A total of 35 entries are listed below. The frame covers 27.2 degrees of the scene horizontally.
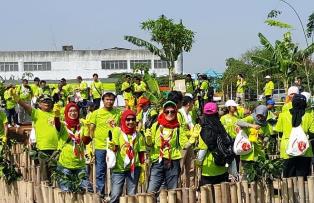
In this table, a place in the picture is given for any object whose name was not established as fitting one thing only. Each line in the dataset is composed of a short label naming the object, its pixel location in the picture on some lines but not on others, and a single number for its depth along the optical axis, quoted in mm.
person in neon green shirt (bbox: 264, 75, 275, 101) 23794
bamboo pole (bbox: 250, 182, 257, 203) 7525
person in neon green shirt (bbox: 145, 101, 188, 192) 8695
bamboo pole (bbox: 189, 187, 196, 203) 7051
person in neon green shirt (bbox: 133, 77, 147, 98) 19252
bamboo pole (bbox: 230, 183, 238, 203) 7305
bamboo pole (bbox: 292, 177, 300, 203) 7793
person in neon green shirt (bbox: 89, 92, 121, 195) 9922
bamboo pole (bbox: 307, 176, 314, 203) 7832
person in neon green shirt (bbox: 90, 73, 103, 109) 23141
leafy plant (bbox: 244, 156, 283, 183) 7719
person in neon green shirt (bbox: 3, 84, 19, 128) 21989
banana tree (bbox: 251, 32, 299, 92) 24609
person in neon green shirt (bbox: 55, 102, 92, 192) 8883
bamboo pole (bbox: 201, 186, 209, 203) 7078
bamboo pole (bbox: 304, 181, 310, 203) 7832
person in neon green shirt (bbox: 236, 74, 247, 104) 25938
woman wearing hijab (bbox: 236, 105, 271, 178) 9125
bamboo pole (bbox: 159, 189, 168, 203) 6918
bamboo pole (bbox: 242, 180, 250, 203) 7418
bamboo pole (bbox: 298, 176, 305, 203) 7797
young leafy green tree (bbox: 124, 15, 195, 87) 30250
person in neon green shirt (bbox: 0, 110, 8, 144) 10883
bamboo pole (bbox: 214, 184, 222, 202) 7188
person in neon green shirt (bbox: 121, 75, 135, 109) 14970
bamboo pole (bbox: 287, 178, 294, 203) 7754
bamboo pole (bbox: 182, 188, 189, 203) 7016
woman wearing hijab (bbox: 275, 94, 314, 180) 8961
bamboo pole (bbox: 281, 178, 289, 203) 7750
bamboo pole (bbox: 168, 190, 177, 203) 6891
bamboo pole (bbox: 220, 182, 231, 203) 7223
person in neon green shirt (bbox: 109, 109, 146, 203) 8336
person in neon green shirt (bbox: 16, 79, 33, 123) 21928
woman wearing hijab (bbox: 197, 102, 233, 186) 8336
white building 77375
